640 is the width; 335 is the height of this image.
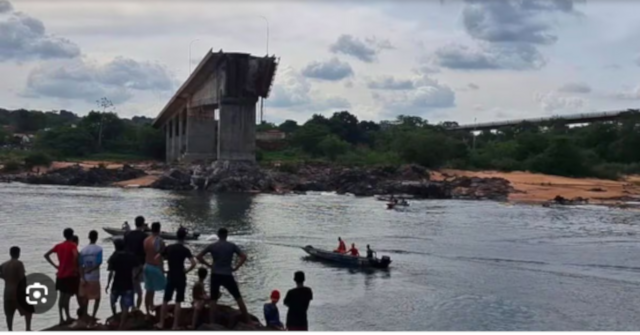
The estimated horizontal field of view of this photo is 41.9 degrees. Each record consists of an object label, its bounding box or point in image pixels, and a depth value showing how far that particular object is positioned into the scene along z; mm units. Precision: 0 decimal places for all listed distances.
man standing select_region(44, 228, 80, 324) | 15055
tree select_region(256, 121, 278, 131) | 160200
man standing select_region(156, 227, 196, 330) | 14734
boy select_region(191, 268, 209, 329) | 15203
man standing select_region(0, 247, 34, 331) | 14758
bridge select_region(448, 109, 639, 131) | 137688
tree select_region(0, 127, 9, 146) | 127675
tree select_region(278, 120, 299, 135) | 158000
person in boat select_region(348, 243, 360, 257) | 33050
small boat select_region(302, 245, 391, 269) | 32281
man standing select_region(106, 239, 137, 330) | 14844
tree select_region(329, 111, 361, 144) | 142625
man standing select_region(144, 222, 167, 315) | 15180
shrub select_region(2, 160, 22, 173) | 94812
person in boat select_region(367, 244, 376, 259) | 32406
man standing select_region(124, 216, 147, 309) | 15227
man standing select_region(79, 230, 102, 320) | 15000
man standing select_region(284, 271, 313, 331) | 14141
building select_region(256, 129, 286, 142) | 133125
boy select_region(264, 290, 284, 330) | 15930
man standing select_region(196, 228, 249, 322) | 14938
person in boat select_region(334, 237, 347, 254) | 33928
